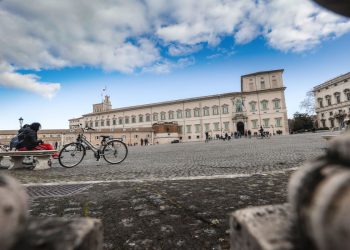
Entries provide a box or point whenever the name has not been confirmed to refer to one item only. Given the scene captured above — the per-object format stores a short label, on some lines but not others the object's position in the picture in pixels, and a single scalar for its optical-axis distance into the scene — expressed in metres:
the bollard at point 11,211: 0.35
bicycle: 6.45
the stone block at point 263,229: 0.45
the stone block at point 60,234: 0.43
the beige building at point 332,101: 45.38
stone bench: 5.83
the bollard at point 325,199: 0.29
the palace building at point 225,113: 49.09
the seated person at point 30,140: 6.27
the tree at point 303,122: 52.38
